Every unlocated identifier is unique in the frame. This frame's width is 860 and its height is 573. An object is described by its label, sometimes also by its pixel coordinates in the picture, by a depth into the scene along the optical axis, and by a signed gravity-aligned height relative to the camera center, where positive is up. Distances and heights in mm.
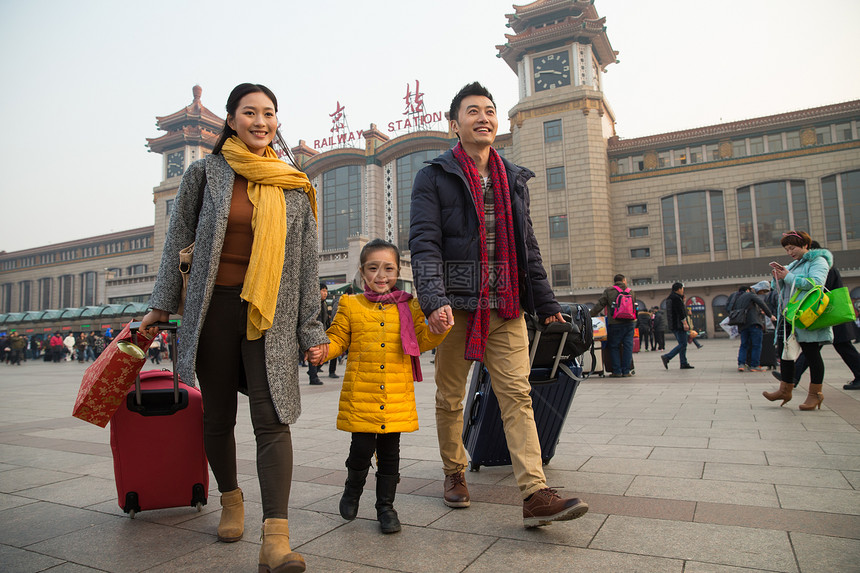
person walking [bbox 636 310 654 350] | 20344 -281
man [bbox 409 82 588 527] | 2689 +257
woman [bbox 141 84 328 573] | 2219 +160
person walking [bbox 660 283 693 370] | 10273 -57
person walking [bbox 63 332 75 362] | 29555 -396
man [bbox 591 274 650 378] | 9438 -297
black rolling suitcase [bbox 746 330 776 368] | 9711 -728
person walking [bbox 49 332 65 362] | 28641 -441
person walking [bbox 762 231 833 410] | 5285 +216
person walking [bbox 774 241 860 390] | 6184 -426
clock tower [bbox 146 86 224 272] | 59812 +20196
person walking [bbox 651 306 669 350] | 21047 -611
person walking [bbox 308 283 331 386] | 9672 -808
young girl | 2535 -228
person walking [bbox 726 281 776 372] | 9336 -300
